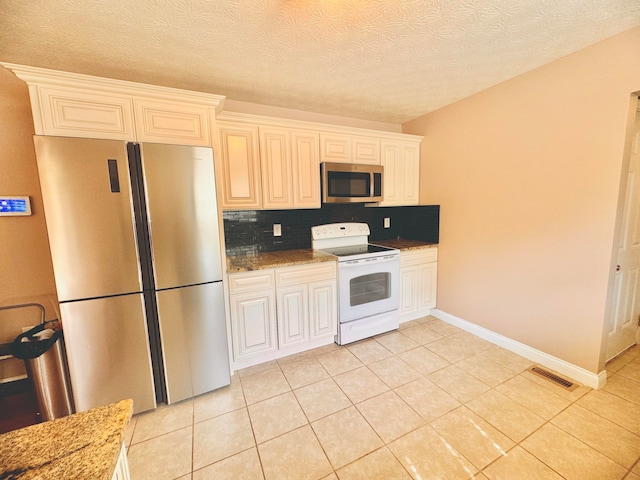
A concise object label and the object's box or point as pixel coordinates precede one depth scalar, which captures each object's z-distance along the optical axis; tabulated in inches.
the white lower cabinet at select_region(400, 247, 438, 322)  122.9
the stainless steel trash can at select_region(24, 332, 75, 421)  69.6
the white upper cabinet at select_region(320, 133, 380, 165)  111.4
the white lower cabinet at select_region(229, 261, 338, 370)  90.4
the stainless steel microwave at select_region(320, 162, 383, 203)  111.4
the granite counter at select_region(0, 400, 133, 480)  23.1
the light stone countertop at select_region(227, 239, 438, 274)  90.7
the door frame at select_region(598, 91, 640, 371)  71.6
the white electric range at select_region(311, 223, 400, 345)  105.8
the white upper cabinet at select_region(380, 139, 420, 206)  126.4
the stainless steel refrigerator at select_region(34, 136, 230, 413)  65.2
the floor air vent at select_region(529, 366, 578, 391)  80.8
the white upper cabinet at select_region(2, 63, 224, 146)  62.9
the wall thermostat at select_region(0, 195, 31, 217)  78.8
